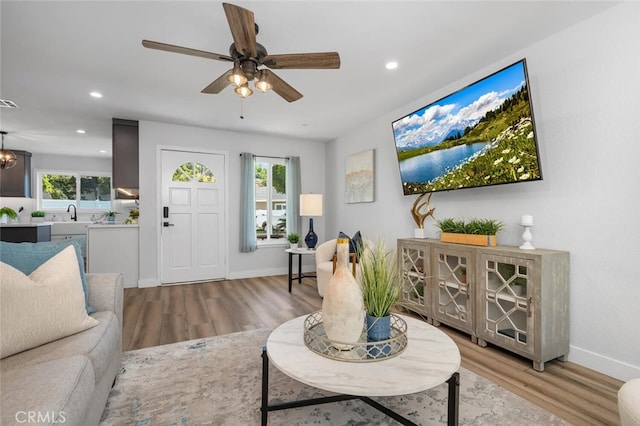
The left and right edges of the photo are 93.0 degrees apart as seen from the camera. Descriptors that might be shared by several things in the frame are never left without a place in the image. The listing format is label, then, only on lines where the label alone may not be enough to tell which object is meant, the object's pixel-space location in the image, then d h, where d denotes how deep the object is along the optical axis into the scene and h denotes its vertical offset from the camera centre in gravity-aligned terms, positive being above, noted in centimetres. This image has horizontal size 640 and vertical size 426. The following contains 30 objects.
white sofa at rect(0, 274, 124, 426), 92 -58
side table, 428 -56
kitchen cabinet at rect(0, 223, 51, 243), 485 -30
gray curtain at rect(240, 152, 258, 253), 508 +17
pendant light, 522 +97
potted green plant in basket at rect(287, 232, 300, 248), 475 -39
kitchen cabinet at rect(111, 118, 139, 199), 441 +87
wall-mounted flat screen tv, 225 +66
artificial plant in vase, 143 -38
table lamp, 466 +8
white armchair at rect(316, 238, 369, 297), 360 -63
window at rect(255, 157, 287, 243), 542 +24
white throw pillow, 125 -41
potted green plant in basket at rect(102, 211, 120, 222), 627 -6
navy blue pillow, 361 -38
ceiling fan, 180 +102
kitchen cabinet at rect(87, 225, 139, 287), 431 -52
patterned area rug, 157 -107
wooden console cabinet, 211 -66
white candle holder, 235 -21
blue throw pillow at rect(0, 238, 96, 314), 151 -21
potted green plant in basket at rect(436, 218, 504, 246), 257 -17
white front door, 466 -4
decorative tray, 129 -61
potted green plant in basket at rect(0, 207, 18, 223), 553 +3
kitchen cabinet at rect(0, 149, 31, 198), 647 +77
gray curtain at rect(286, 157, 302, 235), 545 +33
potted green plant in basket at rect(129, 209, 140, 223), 516 -1
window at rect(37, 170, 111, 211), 731 +60
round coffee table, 110 -63
